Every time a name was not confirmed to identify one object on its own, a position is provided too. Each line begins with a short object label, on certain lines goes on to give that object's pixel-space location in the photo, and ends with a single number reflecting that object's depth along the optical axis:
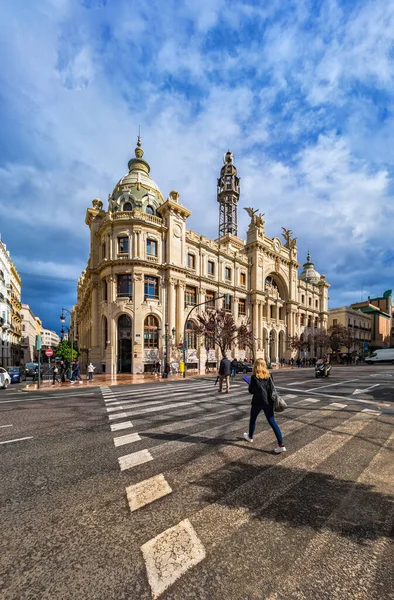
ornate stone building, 29.72
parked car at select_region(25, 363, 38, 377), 33.85
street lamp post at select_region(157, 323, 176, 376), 27.45
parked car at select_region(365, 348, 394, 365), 44.72
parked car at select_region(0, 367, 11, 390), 18.07
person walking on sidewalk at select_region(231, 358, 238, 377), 24.15
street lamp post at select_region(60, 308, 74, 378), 30.41
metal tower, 63.50
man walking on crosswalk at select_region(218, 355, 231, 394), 12.65
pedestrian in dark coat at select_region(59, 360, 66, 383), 21.41
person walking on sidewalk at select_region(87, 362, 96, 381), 22.01
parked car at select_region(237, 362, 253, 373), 29.72
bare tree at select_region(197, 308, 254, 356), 31.19
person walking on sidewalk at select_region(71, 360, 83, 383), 20.25
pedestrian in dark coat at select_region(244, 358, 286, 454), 5.11
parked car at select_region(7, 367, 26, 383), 24.03
